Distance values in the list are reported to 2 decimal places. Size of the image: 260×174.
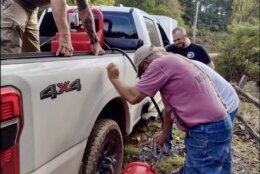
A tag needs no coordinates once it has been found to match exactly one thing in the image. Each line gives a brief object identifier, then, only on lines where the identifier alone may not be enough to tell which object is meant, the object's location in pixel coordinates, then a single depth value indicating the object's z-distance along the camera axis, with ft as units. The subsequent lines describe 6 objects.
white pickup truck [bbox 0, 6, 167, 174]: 5.97
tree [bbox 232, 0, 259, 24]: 82.54
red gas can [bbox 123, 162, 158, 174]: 9.58
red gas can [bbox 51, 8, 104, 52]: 11.59
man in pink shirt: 8.89
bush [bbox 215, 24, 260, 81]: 61.77
